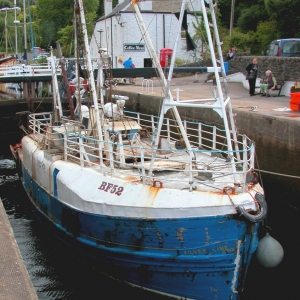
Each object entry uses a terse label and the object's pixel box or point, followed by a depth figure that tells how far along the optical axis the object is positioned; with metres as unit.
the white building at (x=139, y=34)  35.88
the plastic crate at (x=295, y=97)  13.82
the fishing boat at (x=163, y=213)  8.17
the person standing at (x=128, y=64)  26.70
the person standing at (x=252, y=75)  18.10
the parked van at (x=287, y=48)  23.23
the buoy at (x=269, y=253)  8.97
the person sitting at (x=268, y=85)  17.81
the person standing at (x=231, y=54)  26.63
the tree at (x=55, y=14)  55.60
